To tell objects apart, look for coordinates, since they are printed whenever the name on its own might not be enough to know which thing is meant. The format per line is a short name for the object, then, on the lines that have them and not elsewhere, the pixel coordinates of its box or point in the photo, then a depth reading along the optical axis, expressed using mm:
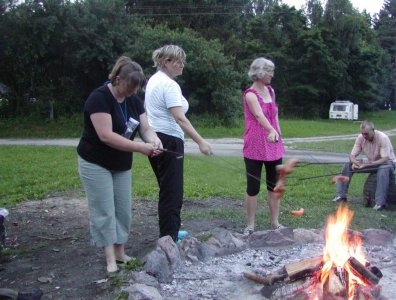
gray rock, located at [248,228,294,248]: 4324
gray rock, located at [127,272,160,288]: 3285
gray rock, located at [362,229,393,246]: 4422
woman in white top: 3941
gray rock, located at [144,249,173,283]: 3467
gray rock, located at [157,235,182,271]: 3691
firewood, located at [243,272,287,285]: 3379
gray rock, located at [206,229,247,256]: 4094
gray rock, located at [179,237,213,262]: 3908
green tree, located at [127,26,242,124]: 19969
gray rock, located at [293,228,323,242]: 4457
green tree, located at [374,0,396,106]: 48188
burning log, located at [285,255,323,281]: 3291
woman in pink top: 4555
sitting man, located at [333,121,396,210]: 6246
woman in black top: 3434
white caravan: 32594
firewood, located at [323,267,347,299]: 3080
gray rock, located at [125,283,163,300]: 2979
